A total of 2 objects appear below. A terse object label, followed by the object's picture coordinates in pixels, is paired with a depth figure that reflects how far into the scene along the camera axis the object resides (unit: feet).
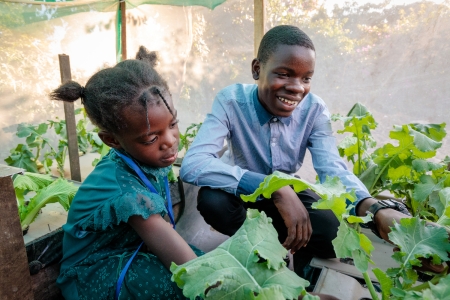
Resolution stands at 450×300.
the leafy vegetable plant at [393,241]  2.76
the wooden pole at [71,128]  6.43
